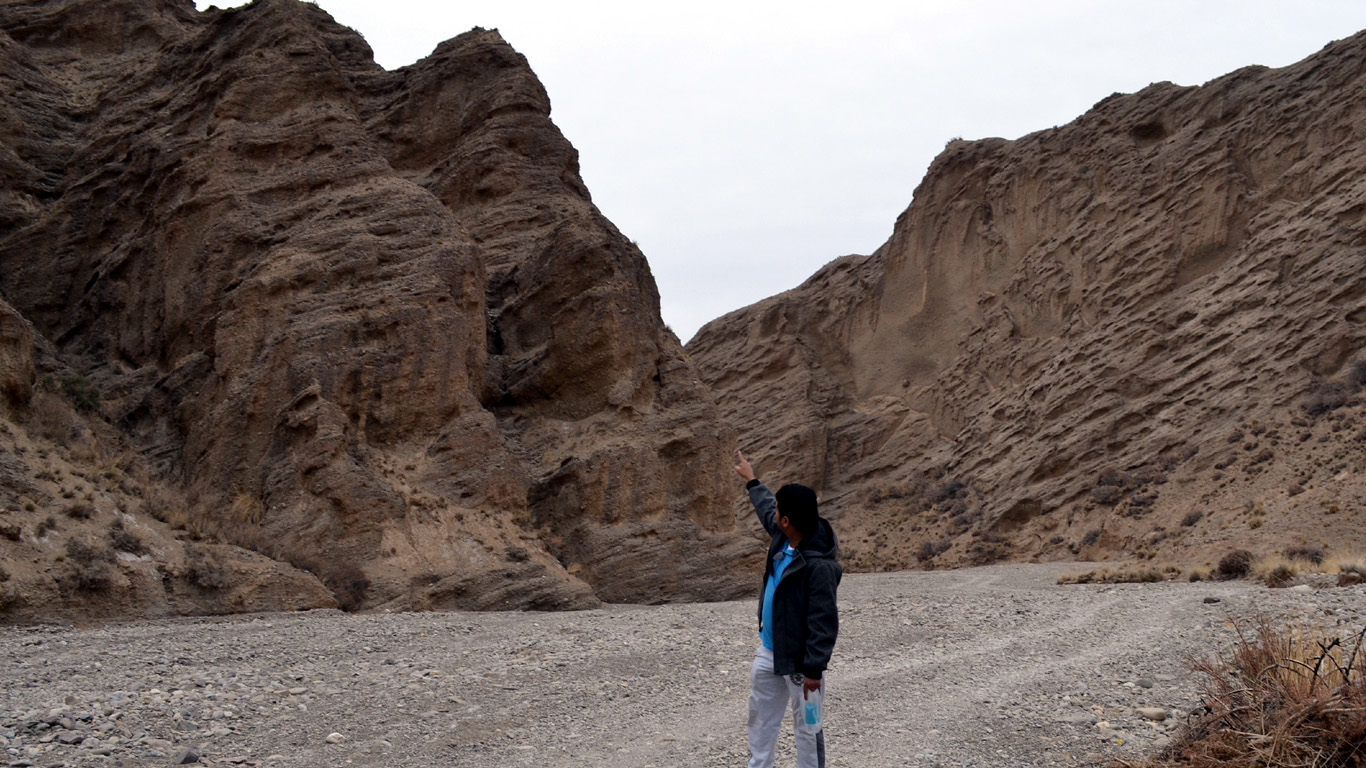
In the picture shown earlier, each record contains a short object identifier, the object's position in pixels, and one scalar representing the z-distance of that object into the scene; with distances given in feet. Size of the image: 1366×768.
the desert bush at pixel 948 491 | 136.87
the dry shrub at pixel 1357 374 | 98.63
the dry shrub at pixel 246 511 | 56.18
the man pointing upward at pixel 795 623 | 17.29
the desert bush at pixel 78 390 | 61.77
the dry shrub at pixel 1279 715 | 16.87
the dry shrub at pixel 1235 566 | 69.51
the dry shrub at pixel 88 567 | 41.88
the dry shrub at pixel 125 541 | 45.19
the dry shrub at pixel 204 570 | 46.70
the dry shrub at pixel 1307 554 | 70.06
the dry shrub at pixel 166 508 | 50.88
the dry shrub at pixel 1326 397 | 97.71
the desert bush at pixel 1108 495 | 111.34
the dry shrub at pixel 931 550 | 126.52
